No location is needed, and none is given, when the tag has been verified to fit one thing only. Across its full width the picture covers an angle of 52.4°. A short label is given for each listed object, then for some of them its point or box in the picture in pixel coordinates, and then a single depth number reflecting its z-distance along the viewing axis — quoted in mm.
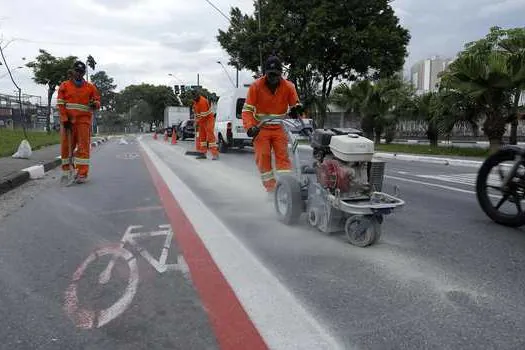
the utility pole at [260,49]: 28875
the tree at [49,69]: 40344
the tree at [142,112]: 97125
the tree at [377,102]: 24312
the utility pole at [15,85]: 15819
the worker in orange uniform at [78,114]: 8953
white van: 17953
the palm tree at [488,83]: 15648
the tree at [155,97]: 97125
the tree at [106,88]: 109438
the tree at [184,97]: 71619
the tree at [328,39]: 27344
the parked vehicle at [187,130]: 33469
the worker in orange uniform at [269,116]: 6465
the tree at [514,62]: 15609
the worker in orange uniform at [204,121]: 15188
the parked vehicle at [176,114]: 50969
